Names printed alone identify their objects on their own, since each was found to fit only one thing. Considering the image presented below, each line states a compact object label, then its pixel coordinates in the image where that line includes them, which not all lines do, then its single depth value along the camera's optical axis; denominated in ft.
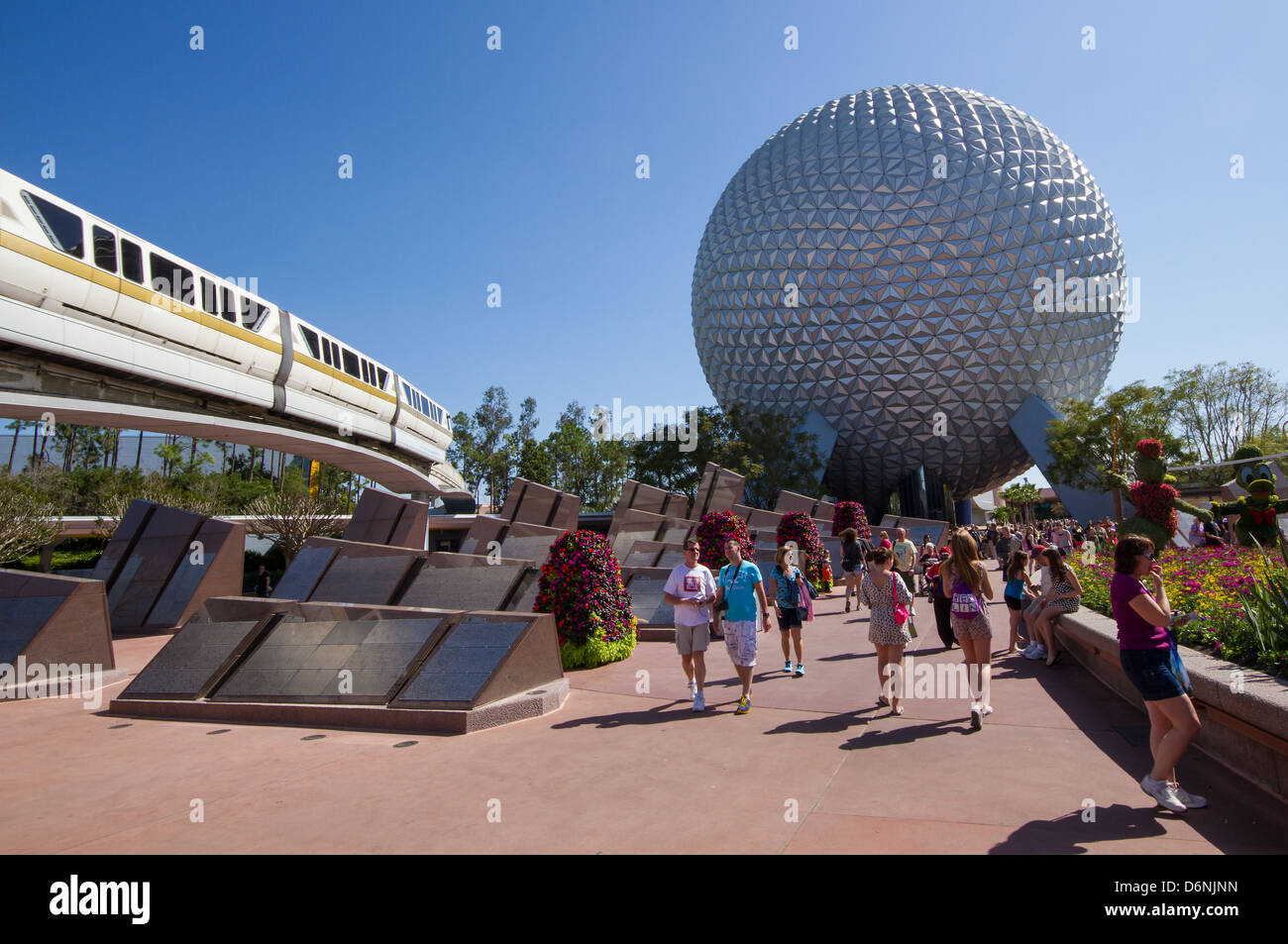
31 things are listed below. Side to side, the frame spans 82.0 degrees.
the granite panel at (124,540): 48.83
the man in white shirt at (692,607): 22.77
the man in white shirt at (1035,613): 28.37
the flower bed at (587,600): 31.17
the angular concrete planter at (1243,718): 12.85
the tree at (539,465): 164.25
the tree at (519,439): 176.24
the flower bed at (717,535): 45.50
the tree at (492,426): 179.93
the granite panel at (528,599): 36.06
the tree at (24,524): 75.24
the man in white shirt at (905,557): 46.08
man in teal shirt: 22.58
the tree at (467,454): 178.50
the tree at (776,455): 120.47
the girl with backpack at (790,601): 26.73
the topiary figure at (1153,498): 36.40
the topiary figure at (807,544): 56.39
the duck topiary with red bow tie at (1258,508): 33.96
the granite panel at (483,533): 60.23
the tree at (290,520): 85.76
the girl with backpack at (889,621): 21.62
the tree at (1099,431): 100.27
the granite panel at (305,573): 42.04
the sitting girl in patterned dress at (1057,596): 27.71
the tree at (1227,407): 177.47
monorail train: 43.55
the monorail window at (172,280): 54.75
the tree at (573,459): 164.14
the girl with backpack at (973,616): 20.03
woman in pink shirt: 13.20
